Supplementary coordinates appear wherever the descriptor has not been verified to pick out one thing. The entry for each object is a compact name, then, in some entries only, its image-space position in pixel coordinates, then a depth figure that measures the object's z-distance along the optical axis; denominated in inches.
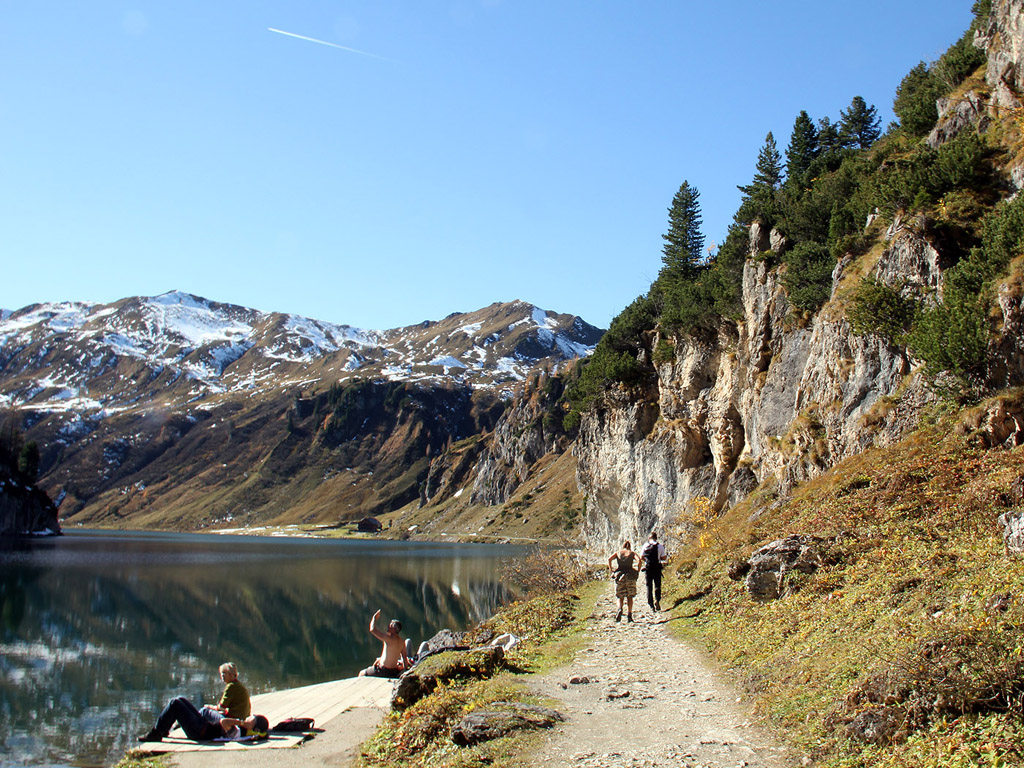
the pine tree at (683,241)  2503.7
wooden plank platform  485.7
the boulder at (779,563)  625.3
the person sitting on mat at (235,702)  530.3
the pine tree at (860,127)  2343.8
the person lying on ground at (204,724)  499.2
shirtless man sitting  781.9
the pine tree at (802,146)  2132.1
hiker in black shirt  853.8
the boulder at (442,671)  495.2
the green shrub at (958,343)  799.7
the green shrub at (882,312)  1019.3
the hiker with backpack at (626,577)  805.2
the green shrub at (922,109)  1423.5
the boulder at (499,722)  371.6
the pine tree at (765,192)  1780.3
